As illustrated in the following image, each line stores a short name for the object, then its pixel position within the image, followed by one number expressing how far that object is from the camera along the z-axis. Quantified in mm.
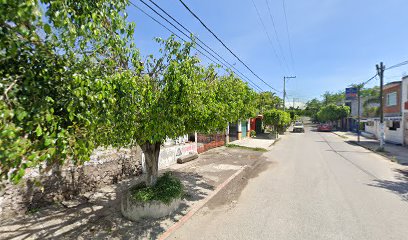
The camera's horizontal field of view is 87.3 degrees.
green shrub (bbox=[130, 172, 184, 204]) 5121
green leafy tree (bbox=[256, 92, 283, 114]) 34309
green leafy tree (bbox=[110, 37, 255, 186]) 3604
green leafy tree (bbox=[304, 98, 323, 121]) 70875
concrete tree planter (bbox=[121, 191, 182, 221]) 5023
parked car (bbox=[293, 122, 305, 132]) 35309
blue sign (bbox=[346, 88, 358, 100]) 25078
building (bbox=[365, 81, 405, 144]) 18172
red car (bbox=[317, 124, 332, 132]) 36684
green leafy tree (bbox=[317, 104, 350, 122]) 39219
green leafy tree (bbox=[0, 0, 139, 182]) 2008
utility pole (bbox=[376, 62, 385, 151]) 15359
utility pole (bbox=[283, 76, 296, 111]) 37469
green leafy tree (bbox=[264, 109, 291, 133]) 25609
